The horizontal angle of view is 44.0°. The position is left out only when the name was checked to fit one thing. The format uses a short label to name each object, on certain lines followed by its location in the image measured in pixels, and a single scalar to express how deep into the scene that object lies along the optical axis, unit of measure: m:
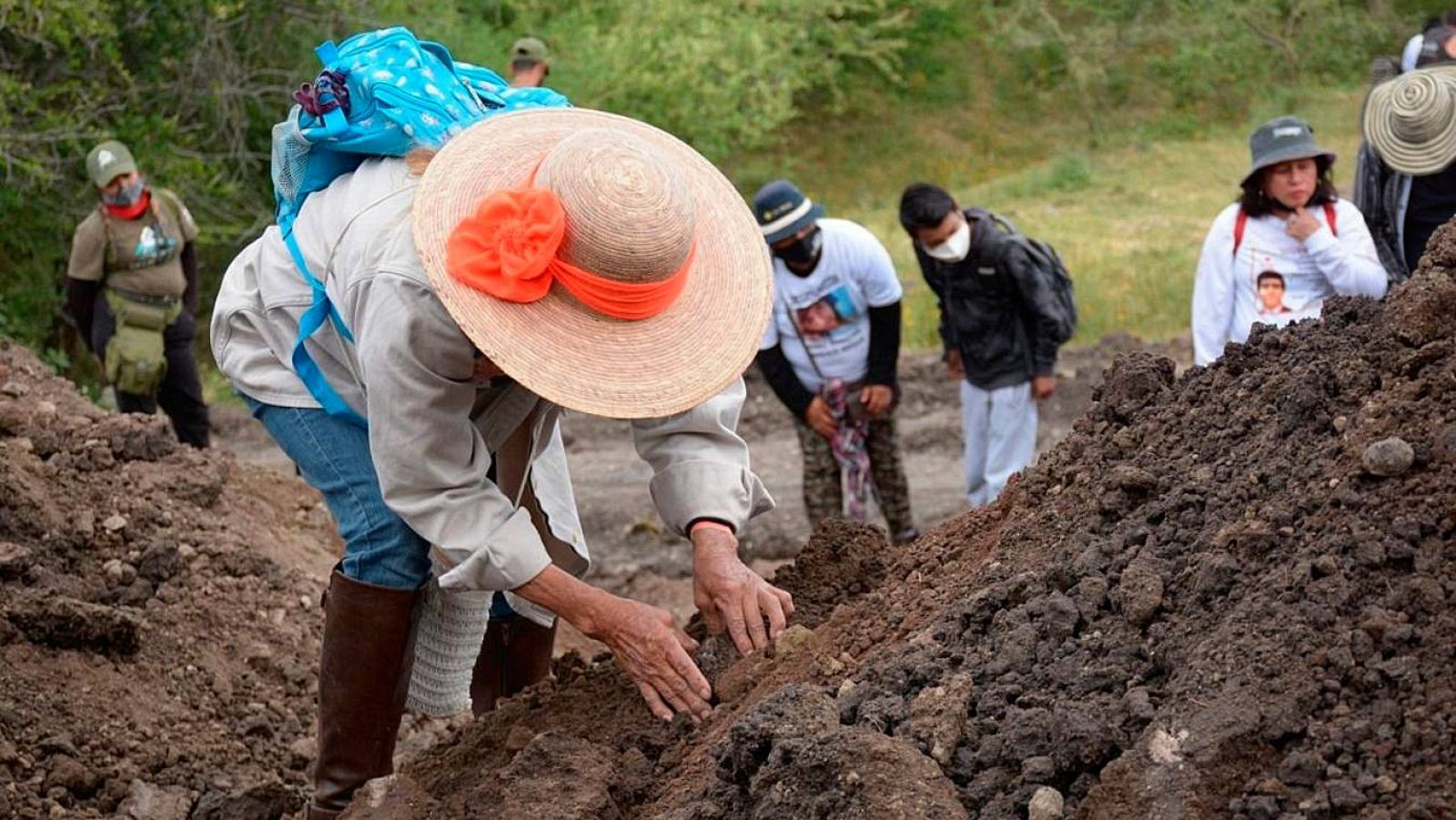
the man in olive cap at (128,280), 8.55
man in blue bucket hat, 7.05
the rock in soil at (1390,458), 2.70
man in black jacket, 7.14
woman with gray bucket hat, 5.74
